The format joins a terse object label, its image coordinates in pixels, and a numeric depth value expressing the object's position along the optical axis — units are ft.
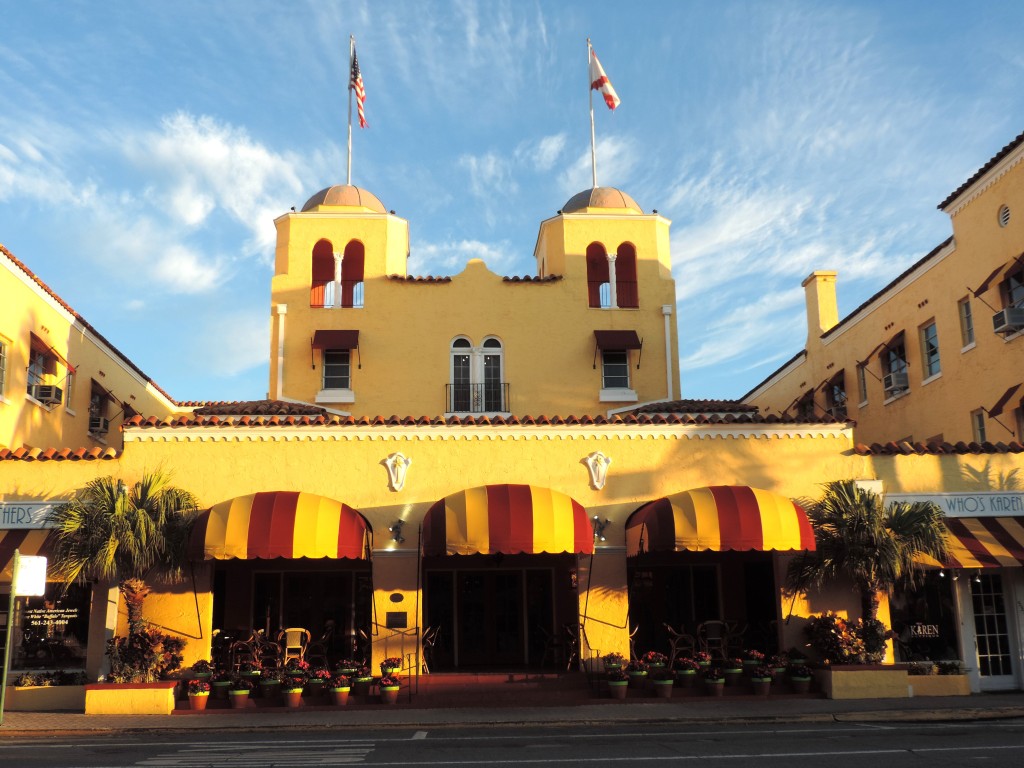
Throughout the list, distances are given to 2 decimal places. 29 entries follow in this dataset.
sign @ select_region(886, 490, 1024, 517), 63.72
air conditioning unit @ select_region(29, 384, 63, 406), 78.57
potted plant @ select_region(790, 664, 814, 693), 58.80
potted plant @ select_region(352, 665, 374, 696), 58.13
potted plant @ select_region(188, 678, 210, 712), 56.29
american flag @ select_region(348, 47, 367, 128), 103.91
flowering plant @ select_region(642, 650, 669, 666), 59.26
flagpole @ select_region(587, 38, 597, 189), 105.60
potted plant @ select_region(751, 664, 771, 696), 58.23
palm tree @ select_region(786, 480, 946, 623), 57.82
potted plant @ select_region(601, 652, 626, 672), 58.75
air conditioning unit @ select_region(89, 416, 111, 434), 90.84
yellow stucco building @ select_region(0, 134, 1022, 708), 58.13
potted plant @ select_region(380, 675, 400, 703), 57.57
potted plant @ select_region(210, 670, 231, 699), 57.52
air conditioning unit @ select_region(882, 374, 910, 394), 91.20
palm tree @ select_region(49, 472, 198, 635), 55.52
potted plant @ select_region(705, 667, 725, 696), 58.44
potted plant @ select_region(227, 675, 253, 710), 56.75
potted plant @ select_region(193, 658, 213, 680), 57.52
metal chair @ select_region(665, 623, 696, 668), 60.50
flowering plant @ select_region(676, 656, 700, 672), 59.52
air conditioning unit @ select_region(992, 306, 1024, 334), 73.05
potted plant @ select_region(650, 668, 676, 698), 58.23
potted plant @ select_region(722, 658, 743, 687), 59.88
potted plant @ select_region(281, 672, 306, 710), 56.44
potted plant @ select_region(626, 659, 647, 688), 58.70
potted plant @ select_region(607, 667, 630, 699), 58.08
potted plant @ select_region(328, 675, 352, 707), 57.16
